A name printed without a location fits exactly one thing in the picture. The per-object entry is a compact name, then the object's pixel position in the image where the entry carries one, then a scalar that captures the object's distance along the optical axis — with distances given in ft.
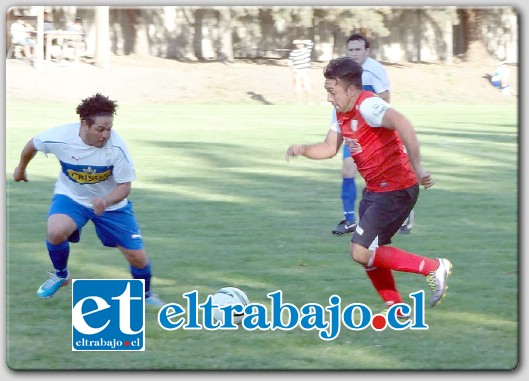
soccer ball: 44.71
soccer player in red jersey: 45.09
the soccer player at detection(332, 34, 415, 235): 58.86
